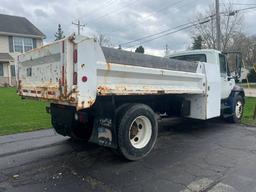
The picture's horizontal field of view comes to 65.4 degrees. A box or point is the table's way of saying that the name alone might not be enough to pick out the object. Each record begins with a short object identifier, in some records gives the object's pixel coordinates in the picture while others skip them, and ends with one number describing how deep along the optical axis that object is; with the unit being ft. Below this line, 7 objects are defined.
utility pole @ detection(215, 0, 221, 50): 44.52
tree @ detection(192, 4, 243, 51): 68.35
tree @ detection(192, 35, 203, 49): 74.27
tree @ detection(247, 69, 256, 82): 103.55
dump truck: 9.82
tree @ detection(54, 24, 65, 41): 130.70
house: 66.75
